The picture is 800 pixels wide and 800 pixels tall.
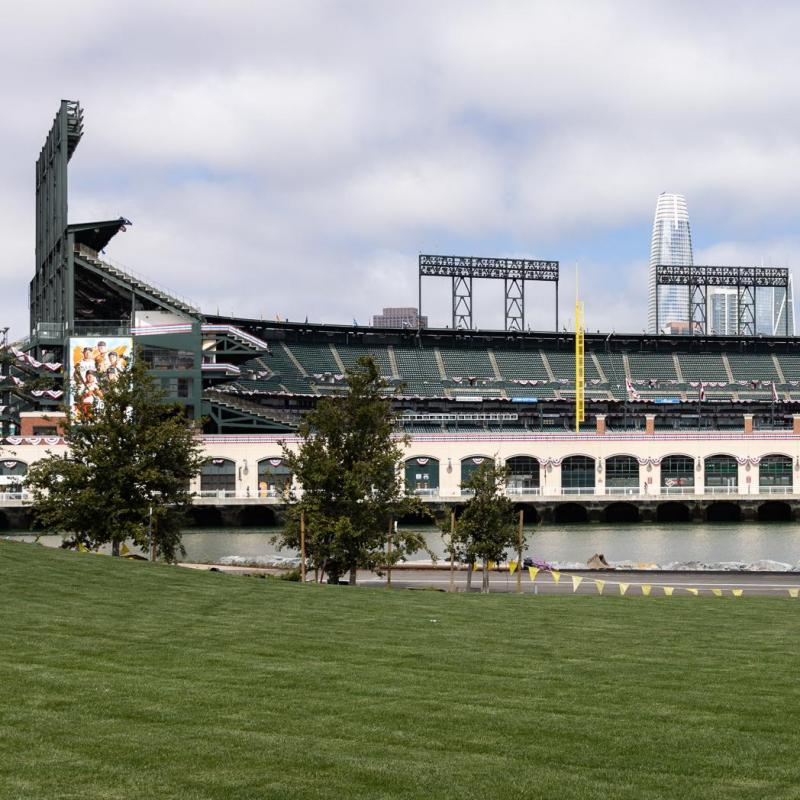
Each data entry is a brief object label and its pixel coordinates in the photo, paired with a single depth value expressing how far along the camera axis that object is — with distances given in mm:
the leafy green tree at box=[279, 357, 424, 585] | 43625
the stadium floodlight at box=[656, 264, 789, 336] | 160625
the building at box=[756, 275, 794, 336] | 157000
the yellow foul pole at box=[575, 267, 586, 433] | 120188
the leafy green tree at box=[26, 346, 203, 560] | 43688
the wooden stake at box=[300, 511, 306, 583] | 42062
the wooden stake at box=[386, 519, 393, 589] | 42438
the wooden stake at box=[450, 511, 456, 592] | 45906
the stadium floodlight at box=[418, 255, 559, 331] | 151000
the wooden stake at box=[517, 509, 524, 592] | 43750
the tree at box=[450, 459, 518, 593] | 47750
